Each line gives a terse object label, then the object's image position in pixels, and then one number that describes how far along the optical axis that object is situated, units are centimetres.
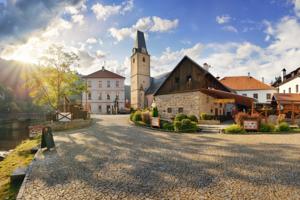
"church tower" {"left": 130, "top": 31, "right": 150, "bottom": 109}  5025
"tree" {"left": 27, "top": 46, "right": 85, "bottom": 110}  1944
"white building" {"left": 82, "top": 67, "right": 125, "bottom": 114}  4700
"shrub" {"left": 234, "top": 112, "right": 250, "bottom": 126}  1430
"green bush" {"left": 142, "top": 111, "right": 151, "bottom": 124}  1877
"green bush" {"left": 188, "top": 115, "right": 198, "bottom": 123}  1893
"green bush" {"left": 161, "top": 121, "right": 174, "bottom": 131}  1556
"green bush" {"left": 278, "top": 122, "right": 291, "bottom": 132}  1375
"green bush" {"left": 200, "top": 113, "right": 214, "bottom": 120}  2002
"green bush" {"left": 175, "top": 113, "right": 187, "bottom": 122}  1746
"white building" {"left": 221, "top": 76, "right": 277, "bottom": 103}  3897
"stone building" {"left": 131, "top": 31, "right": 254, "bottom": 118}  2050
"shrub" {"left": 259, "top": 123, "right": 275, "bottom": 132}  1384
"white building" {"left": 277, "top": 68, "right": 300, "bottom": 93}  3275
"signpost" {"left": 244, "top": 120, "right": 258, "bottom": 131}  1377
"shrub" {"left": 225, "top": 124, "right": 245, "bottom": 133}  1358
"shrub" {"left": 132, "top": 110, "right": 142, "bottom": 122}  2033
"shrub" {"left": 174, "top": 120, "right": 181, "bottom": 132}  1480
